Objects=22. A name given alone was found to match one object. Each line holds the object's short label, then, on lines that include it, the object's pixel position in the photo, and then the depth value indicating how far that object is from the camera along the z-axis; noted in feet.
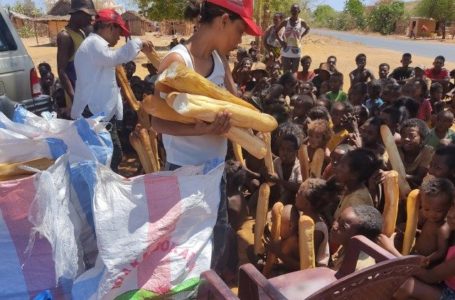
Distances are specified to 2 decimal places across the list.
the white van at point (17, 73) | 13.61
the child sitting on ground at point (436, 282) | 7.41
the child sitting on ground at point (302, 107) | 16.30
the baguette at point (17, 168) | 6.11
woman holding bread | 6.49
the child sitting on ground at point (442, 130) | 13.78
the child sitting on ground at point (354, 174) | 9.72
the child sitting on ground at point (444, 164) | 10.34
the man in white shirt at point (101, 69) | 10.72
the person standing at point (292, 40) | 27.48
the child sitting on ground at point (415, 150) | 12.26
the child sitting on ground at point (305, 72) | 25.08
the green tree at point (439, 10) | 147.13
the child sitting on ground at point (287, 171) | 11.82
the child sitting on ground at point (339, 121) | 13.87
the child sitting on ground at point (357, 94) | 18.92
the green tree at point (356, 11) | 181.14
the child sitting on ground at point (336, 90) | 19.86
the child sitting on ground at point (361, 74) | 24.61
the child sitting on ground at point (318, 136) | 12.71
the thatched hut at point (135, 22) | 114.50
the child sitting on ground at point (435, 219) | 8.02
